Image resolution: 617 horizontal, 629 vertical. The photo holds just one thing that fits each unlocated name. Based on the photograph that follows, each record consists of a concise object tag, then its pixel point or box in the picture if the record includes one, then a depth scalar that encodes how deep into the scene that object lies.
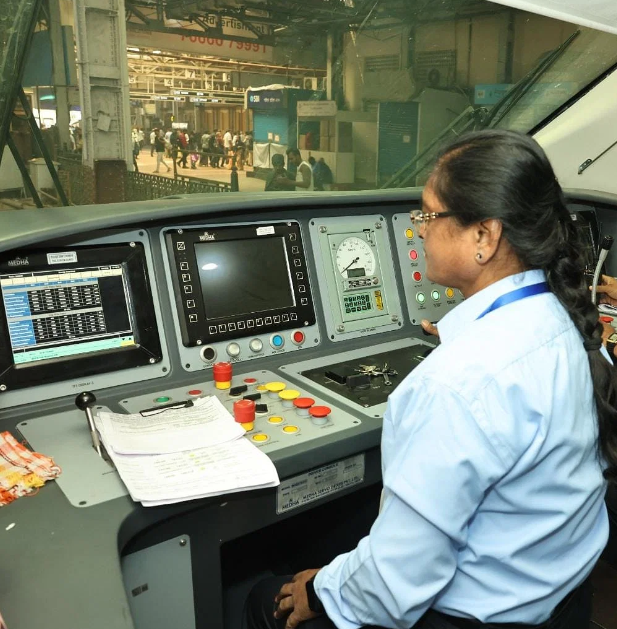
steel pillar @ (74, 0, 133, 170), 4.00
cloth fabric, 1.09
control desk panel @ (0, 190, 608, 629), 1.05
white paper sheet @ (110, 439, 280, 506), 1.07
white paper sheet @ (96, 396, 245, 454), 1.22
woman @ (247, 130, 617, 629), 0.82
